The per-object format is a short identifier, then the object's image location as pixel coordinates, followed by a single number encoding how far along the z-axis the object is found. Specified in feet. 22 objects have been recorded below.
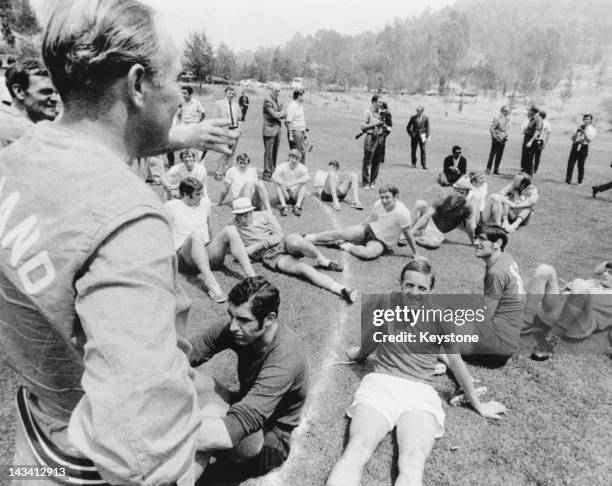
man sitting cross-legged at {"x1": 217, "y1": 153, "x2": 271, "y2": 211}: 26.12
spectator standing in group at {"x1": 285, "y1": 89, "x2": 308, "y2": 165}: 36.35
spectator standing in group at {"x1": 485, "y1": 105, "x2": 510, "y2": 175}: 40.68
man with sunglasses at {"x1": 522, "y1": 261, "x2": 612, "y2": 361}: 14.80
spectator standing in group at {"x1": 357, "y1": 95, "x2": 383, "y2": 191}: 35.88
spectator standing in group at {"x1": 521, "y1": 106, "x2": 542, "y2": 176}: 39.58
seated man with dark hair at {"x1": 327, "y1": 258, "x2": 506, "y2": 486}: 9.51
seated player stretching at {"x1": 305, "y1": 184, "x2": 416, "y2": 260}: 22.53
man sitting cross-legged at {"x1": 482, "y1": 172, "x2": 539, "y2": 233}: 26.99
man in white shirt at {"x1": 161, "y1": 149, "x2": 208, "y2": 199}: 24.71
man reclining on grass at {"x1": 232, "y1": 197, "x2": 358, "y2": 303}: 20.04
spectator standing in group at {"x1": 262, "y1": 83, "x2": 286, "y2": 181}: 35.32
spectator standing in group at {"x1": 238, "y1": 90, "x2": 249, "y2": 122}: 56.34
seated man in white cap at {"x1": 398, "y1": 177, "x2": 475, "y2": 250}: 25.09
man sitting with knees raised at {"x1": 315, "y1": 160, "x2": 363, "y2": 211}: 30.89
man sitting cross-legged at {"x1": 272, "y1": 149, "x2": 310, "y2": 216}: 29.30
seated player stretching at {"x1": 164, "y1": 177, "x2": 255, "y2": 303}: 18.65
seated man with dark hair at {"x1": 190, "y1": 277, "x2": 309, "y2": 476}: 8.43
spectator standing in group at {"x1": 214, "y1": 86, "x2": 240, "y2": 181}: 33.46
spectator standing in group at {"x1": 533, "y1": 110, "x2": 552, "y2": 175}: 39.87
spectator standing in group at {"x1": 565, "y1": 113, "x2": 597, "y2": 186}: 39.01
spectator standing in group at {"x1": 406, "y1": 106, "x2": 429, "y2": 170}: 42.73
